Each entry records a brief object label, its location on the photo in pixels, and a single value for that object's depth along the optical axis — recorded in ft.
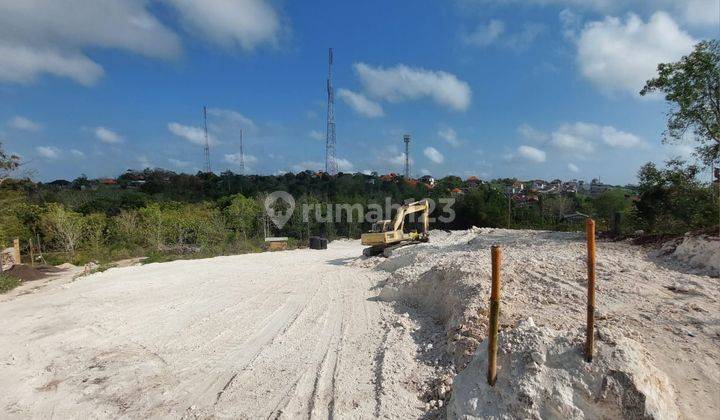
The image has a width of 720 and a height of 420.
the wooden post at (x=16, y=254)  50.00
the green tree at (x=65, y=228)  62.34
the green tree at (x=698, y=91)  30.48
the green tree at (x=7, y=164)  39.19
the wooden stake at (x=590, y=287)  8.42
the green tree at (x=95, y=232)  65.10
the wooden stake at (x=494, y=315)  9.04
